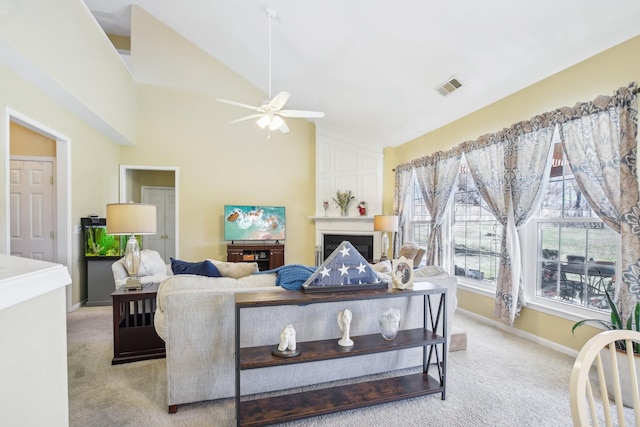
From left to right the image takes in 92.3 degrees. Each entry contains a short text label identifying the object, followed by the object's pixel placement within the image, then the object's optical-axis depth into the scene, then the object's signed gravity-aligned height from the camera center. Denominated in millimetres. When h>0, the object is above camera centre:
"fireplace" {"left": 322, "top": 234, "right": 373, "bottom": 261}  5980 -675
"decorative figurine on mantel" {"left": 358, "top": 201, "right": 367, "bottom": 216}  6009 +5
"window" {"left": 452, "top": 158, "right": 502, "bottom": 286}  3844 -338
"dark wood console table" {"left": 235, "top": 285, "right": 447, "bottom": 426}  1817 -929
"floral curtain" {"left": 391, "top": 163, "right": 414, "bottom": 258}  5461 +232
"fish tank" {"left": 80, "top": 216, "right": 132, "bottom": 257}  4309 -474
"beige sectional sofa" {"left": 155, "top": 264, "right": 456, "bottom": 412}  1952 -828
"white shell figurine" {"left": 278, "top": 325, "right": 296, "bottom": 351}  1902 -817
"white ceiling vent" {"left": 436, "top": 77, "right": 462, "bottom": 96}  3646 +1500
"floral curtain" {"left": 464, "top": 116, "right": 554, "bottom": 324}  3082 +266
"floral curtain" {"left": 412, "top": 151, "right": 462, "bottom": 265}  4363 +308
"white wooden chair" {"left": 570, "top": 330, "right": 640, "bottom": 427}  818 -477
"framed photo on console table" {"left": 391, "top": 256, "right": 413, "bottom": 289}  2170 -468
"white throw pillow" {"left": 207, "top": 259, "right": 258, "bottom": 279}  2420 -491
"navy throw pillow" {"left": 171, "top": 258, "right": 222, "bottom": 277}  2359 -477
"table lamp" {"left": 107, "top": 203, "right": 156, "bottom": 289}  2709 -156
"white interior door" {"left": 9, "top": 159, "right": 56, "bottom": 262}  4109 -50
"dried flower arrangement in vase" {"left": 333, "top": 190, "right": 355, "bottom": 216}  6078 +162
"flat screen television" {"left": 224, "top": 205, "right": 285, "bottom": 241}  5789 -273
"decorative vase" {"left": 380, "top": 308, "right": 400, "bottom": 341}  2078 -784
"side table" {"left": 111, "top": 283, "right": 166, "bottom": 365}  2573 -1049
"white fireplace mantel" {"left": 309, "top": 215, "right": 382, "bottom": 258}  5930 -367
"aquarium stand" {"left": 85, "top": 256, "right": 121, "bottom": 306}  4301 -1004
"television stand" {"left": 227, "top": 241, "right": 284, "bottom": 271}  5691 -858
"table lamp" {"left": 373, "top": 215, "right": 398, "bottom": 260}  4953 -269
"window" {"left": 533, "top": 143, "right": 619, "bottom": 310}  2730 -362
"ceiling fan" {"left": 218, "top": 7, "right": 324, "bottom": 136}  3266 +1072
